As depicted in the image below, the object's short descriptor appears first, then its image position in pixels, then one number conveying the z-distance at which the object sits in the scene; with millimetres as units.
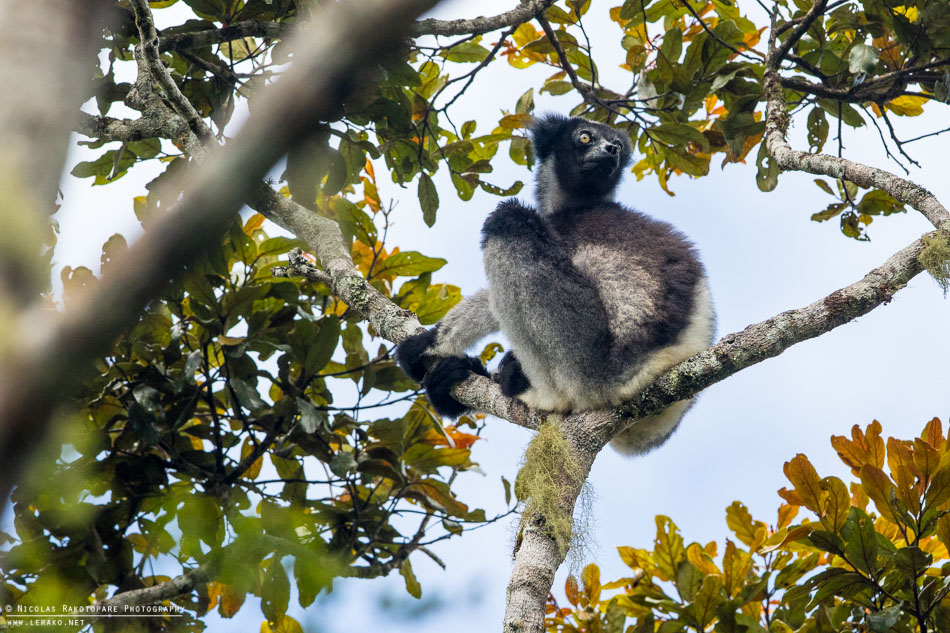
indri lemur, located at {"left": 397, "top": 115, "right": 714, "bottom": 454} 7953
